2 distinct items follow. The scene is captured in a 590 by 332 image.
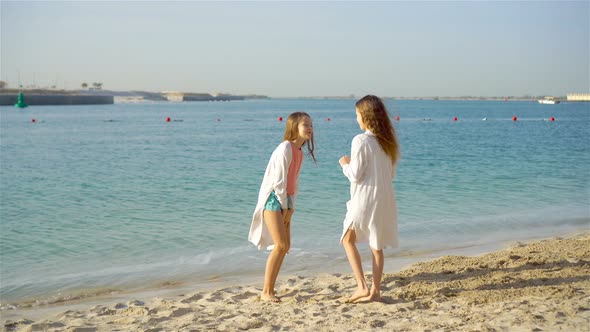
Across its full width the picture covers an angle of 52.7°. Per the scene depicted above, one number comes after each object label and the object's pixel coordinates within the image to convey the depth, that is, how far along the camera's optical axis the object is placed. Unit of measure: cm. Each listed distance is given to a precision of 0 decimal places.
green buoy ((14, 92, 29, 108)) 9948
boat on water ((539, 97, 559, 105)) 15825
